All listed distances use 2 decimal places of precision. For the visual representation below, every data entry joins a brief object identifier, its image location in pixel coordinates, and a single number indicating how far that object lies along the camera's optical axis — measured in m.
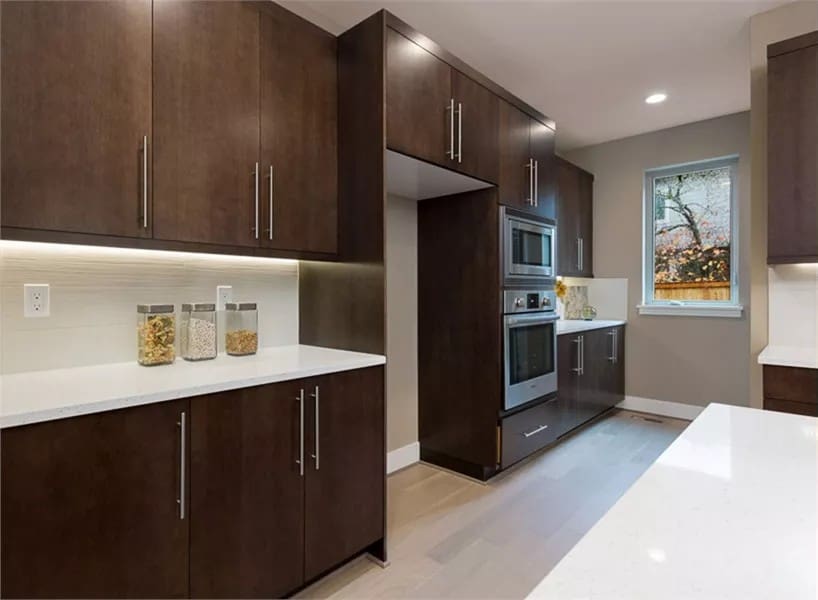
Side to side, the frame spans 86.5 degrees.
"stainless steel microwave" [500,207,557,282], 2.71
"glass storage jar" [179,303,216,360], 1.81
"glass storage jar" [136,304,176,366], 1.67
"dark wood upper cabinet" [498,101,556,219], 2.69
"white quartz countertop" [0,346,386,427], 1.13
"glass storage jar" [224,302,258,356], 1.97
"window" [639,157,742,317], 3.91
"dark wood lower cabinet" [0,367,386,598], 1.11
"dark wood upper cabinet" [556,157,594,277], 4.10
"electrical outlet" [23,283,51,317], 1.50
